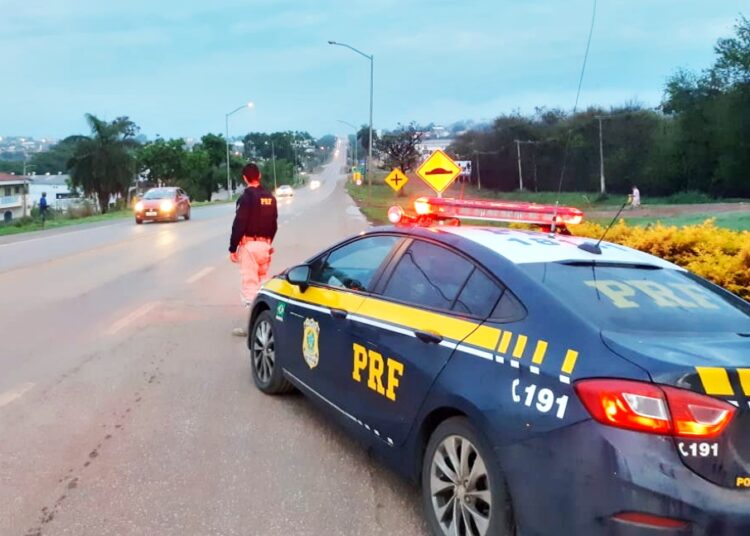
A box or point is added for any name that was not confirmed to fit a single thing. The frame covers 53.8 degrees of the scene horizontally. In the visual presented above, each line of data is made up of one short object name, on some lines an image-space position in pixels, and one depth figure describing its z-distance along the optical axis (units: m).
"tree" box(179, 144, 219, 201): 87.62
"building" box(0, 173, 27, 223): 83.69
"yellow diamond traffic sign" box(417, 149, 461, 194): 17.55
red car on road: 31.20
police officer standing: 8.20
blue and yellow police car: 2.58
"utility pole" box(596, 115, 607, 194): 55.12
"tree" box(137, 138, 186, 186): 83.50
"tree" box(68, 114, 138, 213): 62.19
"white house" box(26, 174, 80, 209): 111.50
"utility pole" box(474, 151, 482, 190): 69.72
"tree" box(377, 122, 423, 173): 78.62
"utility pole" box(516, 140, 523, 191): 64.21
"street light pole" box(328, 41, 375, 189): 44.12
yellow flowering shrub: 7.25
